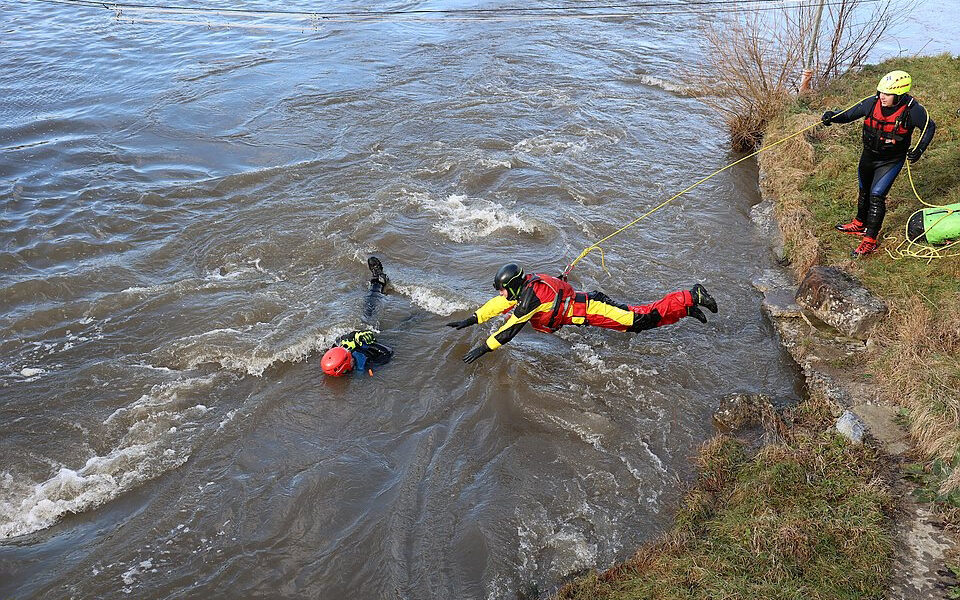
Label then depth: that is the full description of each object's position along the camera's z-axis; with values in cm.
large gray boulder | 746
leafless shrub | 1295
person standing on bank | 773
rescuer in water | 725
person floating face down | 759
